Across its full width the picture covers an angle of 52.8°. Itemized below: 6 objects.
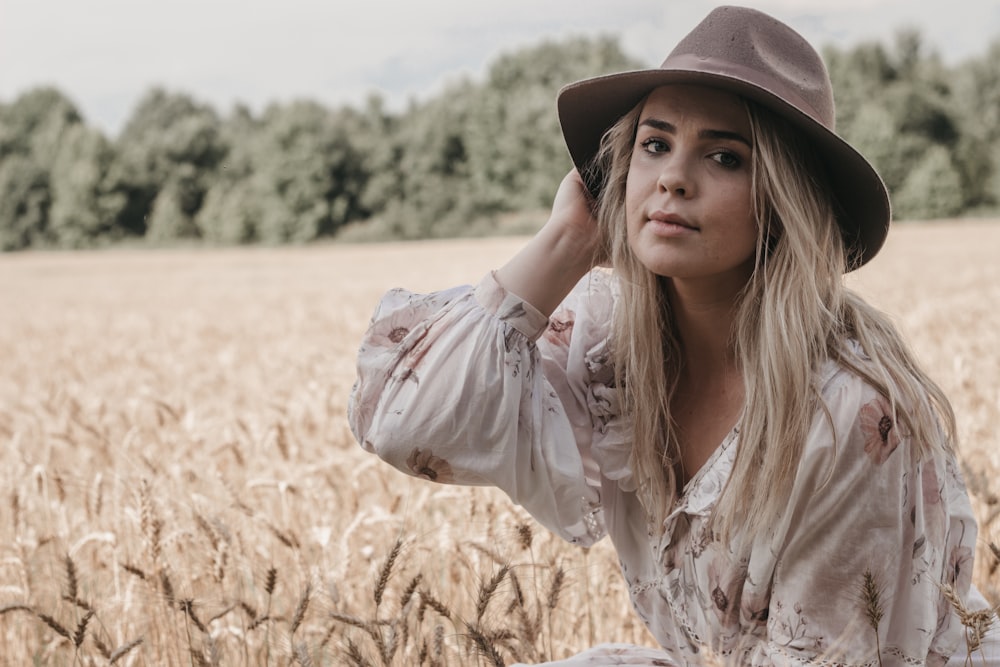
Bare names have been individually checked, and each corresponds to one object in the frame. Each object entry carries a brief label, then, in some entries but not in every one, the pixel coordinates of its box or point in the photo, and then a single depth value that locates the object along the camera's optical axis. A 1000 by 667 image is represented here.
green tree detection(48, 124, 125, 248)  50.94
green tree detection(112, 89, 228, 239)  52.31
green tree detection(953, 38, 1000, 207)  45.84
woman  1.63
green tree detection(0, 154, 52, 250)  52.19
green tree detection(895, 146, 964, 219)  43.59
